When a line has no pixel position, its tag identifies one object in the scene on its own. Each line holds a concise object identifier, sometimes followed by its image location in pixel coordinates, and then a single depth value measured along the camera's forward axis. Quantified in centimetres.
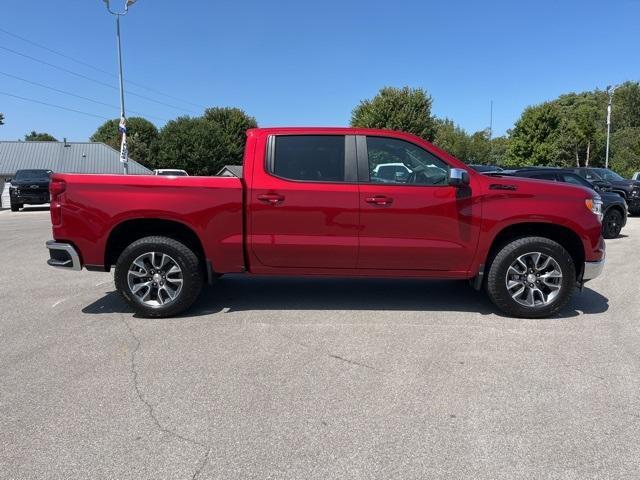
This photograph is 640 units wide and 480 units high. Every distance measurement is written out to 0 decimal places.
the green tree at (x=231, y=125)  6319
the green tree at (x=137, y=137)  6775
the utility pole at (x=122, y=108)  2527
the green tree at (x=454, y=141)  7231
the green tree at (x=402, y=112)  4866
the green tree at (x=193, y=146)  5953
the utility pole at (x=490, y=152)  7513
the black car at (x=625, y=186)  1747
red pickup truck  518
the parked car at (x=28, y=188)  2262
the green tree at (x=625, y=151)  5128
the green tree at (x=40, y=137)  11141
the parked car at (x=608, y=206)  1226
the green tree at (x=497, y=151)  7362
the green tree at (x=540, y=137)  5416
